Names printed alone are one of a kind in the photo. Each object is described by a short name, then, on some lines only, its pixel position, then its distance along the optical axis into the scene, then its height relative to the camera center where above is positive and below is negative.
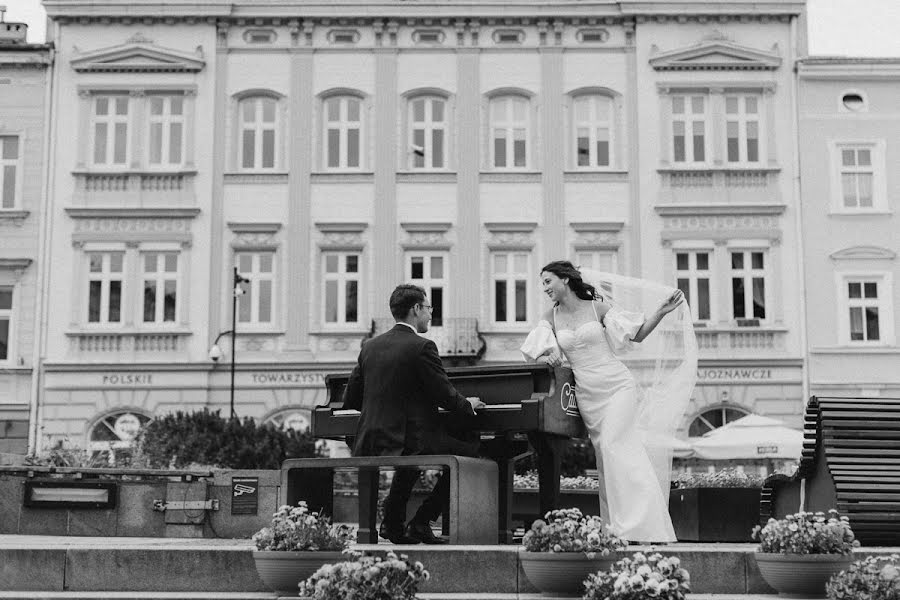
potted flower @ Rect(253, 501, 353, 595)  7.34 -0.66
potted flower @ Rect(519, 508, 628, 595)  7.28 -0.67
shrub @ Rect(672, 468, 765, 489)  13.41 -0.55
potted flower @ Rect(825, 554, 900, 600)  6.74 -0.78
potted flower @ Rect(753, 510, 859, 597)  7.32 -0.68
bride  9.30 +0.25
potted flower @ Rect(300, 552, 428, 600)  6.47 -0.73
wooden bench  8.64 -0.28
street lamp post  28.78 +2.41
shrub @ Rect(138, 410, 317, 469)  22.25 -0.28
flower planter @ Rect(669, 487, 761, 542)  11.96 -0.77
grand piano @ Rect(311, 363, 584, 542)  9.26 +0.06
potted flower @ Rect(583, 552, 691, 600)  6.55 -0.75
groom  8.89 +0.13
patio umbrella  24.88 -0.31
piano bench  8.48 -0.40
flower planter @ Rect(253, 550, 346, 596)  7.33 -0.75
